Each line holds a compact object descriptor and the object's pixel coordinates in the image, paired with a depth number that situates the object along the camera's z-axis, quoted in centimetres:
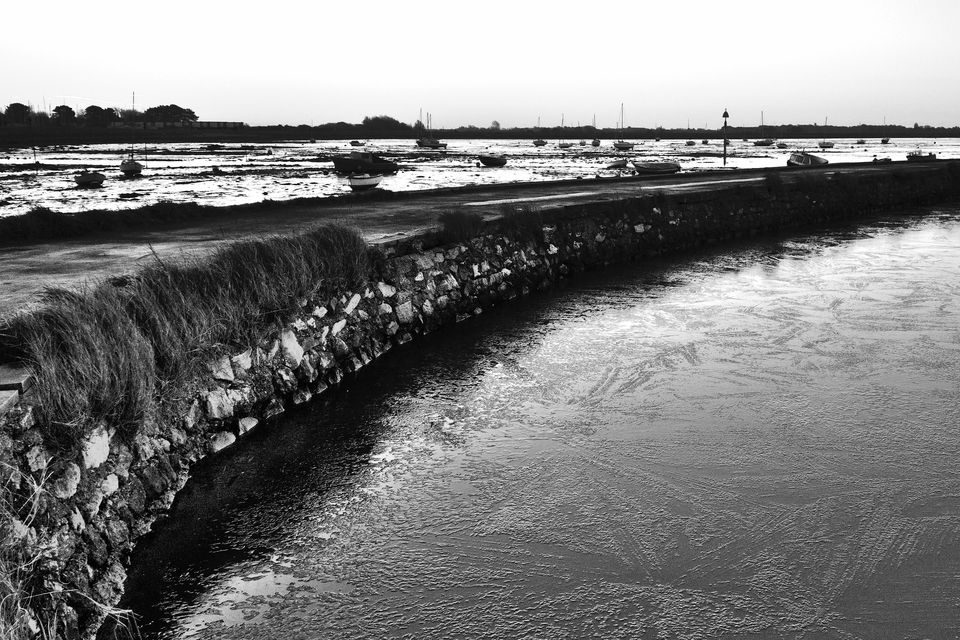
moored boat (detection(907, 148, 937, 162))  4816
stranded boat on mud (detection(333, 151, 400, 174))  4307
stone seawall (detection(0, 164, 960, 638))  543
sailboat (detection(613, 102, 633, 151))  9212
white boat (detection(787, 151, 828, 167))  4384
